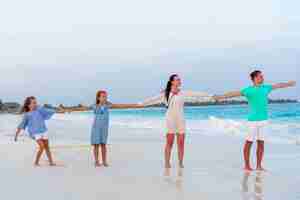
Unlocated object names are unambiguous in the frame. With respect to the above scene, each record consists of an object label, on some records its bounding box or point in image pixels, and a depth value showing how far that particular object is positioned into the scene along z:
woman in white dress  8.77
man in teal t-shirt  8.56
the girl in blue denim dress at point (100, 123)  9.41
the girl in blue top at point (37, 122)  9.53
